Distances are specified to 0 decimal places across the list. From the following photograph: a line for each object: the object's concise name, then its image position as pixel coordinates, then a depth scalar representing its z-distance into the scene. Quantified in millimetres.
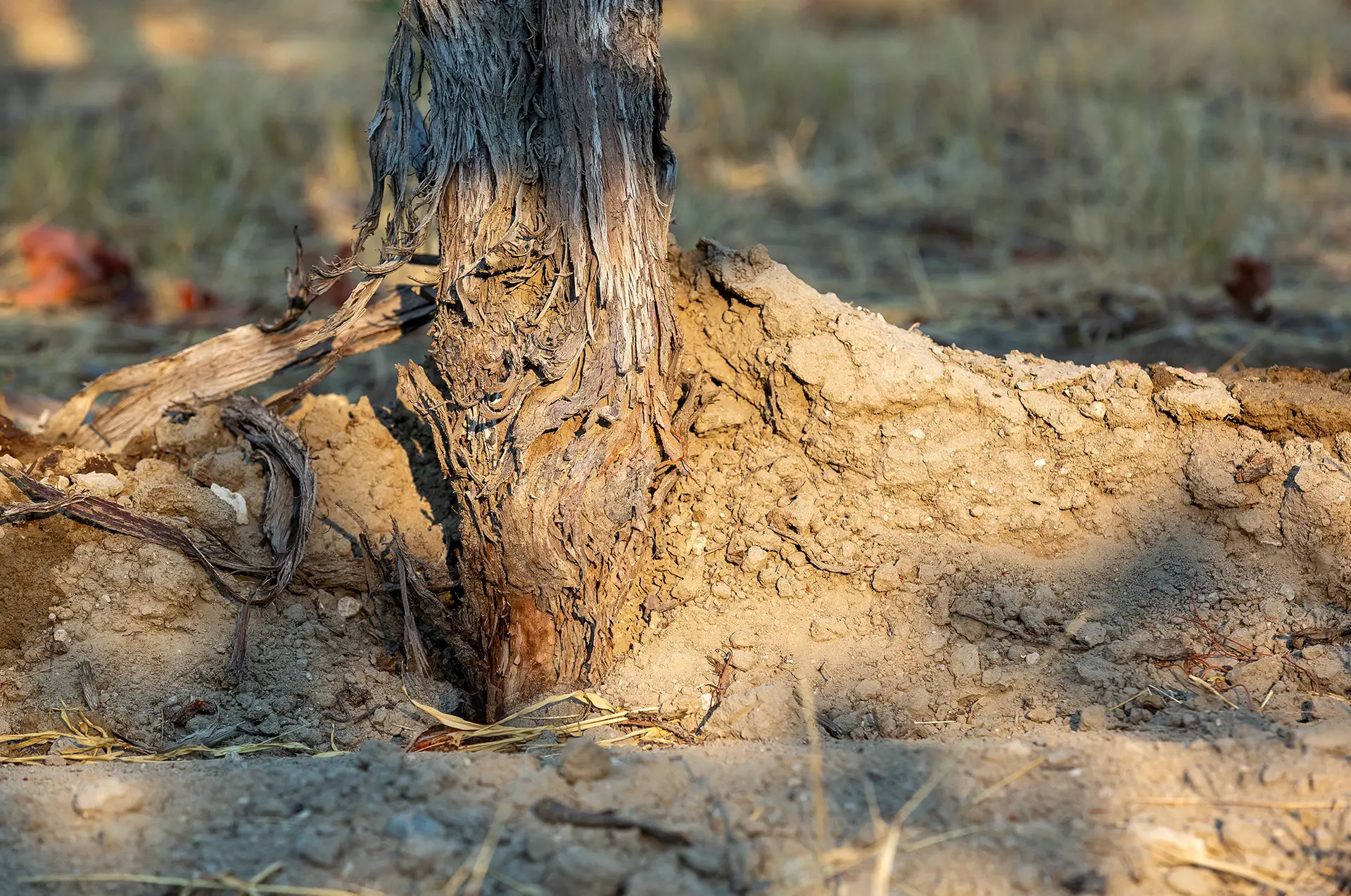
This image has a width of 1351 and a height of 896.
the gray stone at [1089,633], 4496
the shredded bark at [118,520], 4758
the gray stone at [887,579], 4723
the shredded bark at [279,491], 4852
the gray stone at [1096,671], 4367
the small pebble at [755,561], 4859
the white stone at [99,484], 4961
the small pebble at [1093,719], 4105
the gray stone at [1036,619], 4551
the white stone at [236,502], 5078
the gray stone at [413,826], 3309
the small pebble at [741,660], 4574
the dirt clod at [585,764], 3555
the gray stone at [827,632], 4652
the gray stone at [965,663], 4480
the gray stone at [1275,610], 4477
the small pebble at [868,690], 4437
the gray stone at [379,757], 3625
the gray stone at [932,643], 4574
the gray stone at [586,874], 3145
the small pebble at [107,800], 3471
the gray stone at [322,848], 3238
